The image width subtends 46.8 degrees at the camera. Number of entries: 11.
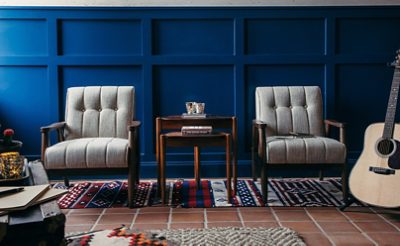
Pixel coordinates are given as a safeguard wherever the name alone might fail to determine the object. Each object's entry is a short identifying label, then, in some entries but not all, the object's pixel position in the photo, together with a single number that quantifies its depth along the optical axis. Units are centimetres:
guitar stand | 314
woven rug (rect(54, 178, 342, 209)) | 331
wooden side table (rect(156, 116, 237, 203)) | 330
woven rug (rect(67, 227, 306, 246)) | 245
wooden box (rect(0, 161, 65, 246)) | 134
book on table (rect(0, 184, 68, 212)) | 148
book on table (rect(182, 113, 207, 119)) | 363
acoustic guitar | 291
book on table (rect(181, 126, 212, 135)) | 341
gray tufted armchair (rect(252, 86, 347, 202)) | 364
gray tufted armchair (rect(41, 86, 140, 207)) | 367
